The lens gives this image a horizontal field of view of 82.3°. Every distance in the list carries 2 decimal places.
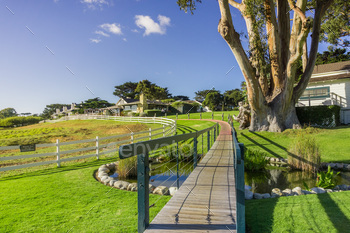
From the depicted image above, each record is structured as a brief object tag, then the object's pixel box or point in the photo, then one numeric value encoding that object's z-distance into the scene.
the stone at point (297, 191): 4.74
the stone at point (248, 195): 4.52
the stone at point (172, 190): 4.75
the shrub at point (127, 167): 7.05
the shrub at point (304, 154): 7.59
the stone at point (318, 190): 4.93
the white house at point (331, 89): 17.10
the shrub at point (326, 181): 5.43
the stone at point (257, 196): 4.62
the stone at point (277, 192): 4.76
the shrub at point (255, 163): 8.07
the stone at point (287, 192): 4.76
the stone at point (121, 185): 5.22
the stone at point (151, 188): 4.98
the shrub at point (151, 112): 39.41
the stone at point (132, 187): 5.02
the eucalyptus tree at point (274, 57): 12.13
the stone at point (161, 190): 4.81
